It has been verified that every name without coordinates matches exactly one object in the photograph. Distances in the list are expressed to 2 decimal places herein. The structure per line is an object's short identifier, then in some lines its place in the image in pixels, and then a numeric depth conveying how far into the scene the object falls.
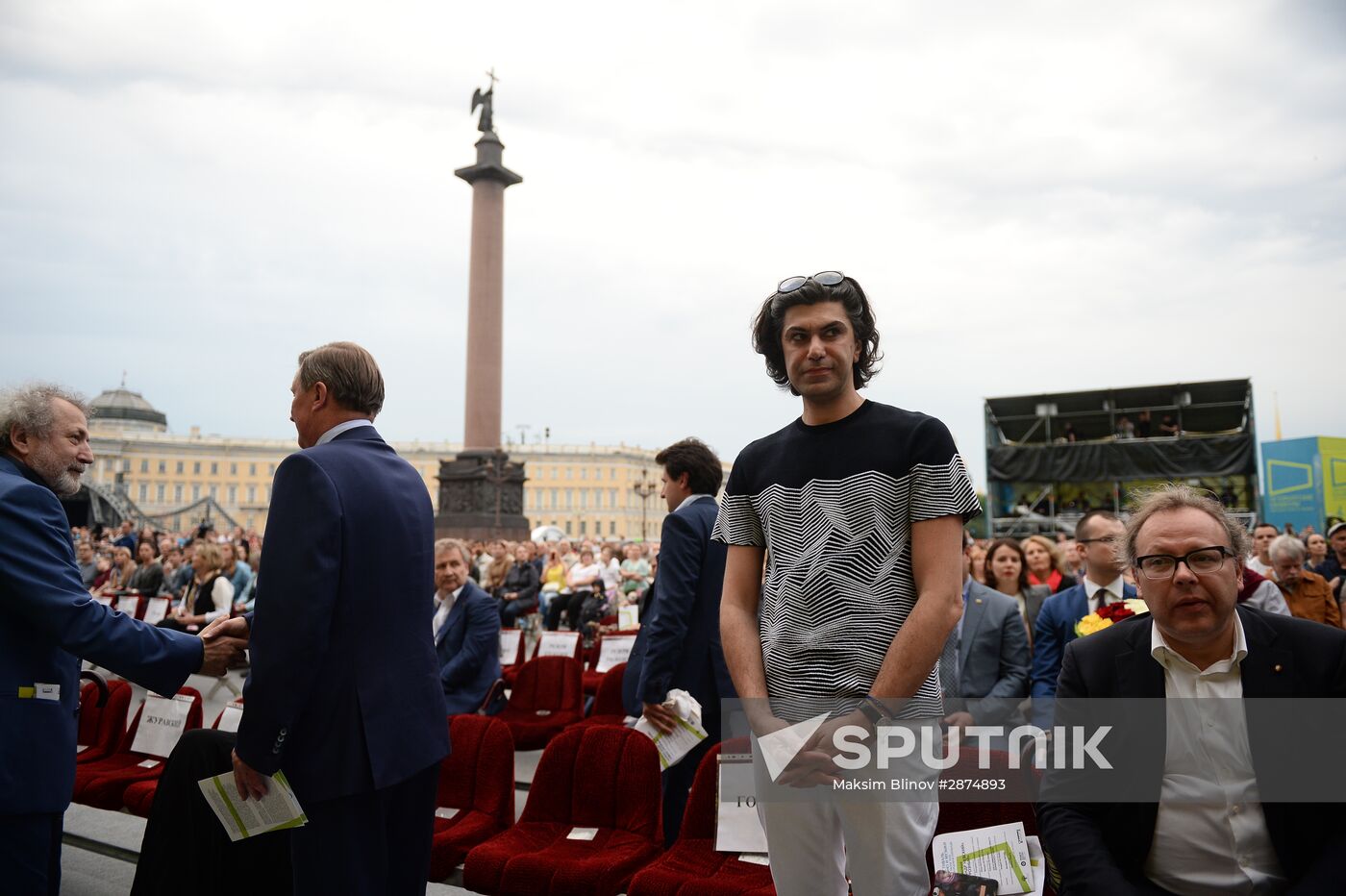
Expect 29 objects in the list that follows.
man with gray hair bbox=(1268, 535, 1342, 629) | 6.88
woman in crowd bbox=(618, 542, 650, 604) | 13.58
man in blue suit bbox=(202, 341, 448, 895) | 2.19
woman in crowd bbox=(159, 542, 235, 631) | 9.05
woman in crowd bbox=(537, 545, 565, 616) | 15.59
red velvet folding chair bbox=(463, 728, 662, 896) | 3.38
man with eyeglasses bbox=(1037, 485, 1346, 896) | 1.91
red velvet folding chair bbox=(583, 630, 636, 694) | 7.75
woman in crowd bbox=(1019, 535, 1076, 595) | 7.24
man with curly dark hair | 2.01
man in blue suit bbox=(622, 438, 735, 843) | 3.89
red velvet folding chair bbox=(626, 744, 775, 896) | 3.11
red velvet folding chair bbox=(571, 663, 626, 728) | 6.46
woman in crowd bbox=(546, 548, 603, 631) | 14.59
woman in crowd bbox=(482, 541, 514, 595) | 13.02
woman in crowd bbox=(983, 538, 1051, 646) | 6.28
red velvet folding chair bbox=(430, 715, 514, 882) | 3.97
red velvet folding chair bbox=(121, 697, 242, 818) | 4.33
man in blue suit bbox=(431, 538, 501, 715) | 5.61
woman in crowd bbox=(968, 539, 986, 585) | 6.80
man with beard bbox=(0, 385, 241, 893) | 2.56
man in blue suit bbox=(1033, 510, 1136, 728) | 4.86
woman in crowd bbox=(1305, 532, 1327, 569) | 9.20
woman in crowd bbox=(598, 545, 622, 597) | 14.58
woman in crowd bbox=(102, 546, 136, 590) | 14.40
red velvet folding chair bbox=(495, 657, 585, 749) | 6.85
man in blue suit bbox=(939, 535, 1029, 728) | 4.82
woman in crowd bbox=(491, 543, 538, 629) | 12.84
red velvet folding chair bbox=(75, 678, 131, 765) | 5.17
